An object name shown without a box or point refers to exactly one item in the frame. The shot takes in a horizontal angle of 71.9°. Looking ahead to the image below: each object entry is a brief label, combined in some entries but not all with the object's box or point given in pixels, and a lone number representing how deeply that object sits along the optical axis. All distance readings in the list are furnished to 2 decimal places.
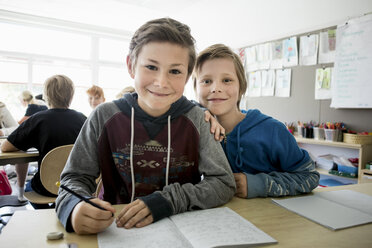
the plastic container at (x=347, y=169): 2.37
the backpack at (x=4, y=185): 2.61
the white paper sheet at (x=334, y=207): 0.70
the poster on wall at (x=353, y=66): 2.38
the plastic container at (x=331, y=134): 2.53
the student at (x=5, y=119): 3.43
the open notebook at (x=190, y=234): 0.55
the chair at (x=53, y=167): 1.83
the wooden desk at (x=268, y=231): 0.56
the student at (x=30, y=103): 3.68
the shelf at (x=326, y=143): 2.33
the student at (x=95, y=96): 3.45
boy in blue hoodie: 0.94
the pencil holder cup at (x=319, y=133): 2.67
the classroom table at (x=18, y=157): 1.91
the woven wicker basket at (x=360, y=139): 2.28
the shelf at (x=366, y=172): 2.20
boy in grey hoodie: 0.89
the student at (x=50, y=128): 2.02
